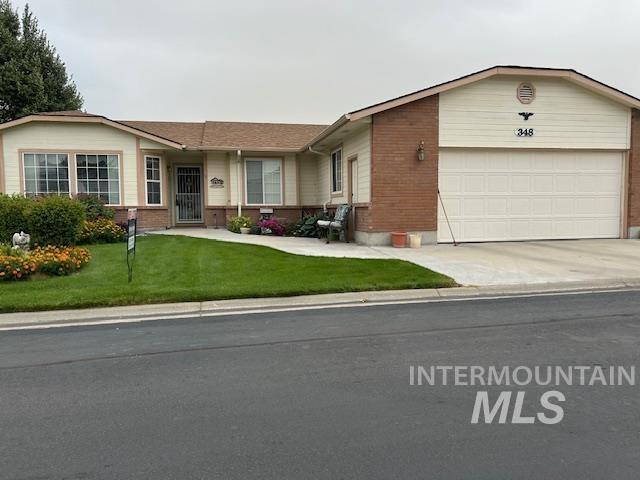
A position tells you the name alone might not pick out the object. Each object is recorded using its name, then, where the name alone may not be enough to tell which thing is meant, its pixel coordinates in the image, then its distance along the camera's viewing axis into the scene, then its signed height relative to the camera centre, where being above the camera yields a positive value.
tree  25.67 +7.59
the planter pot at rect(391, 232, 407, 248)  13.27 -0.94
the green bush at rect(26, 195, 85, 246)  11.49 -0.27
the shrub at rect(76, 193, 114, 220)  16.35 +0.07
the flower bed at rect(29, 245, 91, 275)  8.96 -0.98
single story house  13.61 +1.52
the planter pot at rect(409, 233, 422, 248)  13.27 -0.97
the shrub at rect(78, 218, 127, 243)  14.36 -0.70
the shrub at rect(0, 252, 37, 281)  8.45 -1.00
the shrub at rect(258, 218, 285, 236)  17.77 -0.76
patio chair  14.70 -0.48
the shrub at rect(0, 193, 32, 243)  11.67 -0.22
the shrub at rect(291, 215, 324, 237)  16.75 -0.73
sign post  8.31 -0.44
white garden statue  10.57 -0.68
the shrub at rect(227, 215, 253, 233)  18.34 -0.59
